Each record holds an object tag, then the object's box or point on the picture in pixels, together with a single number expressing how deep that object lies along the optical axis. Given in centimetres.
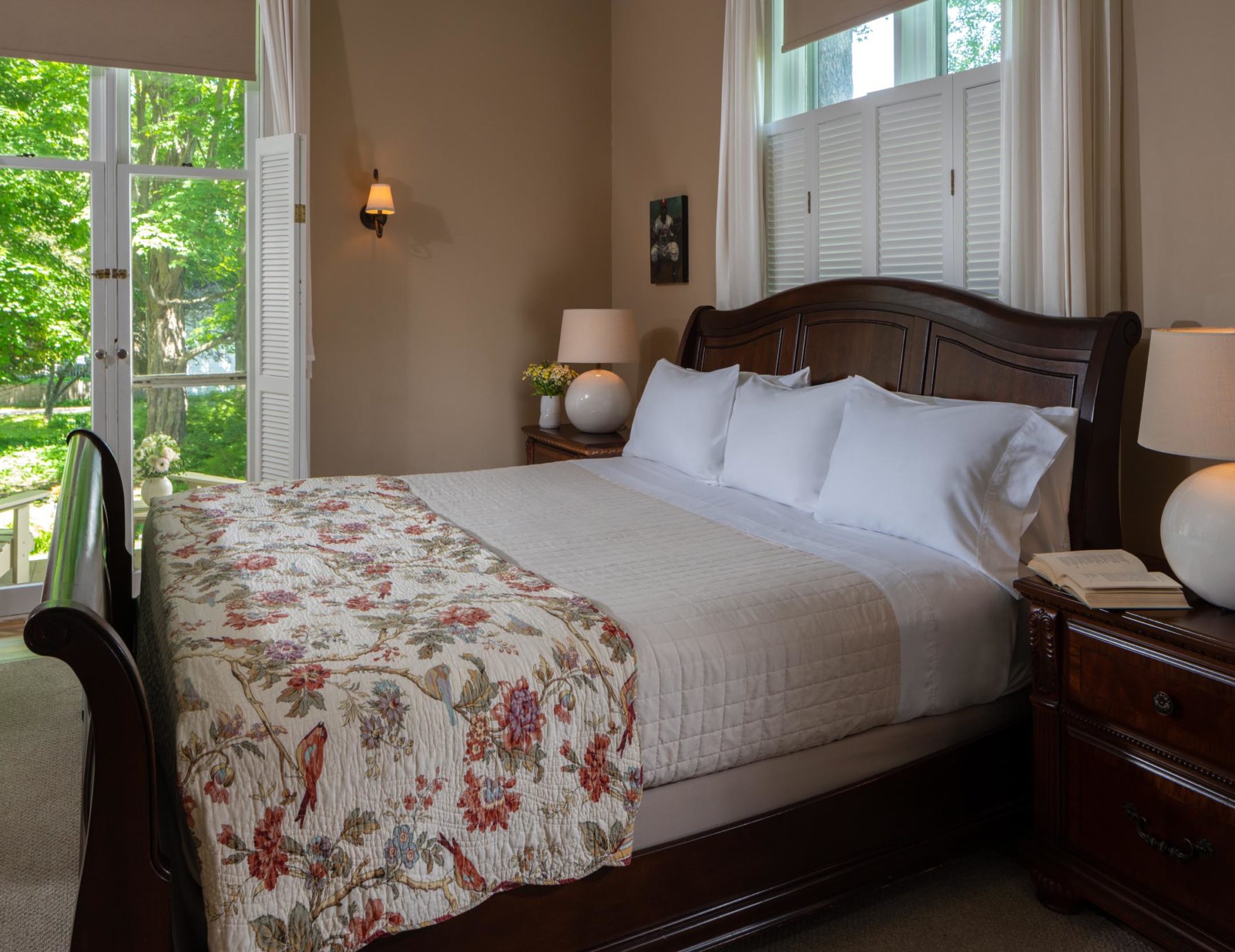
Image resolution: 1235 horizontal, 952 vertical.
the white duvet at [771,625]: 182
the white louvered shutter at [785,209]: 372
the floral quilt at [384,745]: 140
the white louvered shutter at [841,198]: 346
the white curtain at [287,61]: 411
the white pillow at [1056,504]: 236
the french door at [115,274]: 407
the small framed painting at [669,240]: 448
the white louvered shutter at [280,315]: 409
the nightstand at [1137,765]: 176
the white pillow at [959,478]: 230
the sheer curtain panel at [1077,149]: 255
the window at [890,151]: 299
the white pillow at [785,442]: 286
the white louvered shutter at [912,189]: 313
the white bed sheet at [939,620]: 209
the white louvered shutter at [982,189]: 293
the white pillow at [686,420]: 335
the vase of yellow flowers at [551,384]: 456
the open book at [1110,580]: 191
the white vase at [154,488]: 436
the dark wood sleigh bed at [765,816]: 131
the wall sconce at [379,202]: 433
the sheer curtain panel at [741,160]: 378
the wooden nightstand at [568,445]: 402
